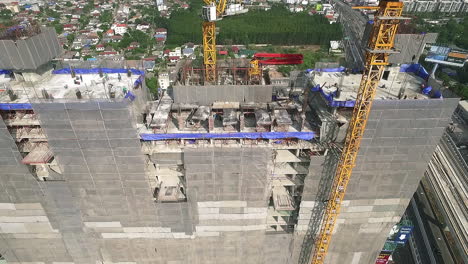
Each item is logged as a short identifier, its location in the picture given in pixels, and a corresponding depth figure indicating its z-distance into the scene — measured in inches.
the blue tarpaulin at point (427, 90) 1006.4
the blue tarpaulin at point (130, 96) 970.1
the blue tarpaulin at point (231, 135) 967.6
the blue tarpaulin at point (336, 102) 973.8
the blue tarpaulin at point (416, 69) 1115.9
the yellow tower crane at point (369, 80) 837.2
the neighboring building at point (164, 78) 3503.9
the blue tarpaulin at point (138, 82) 1093.9
